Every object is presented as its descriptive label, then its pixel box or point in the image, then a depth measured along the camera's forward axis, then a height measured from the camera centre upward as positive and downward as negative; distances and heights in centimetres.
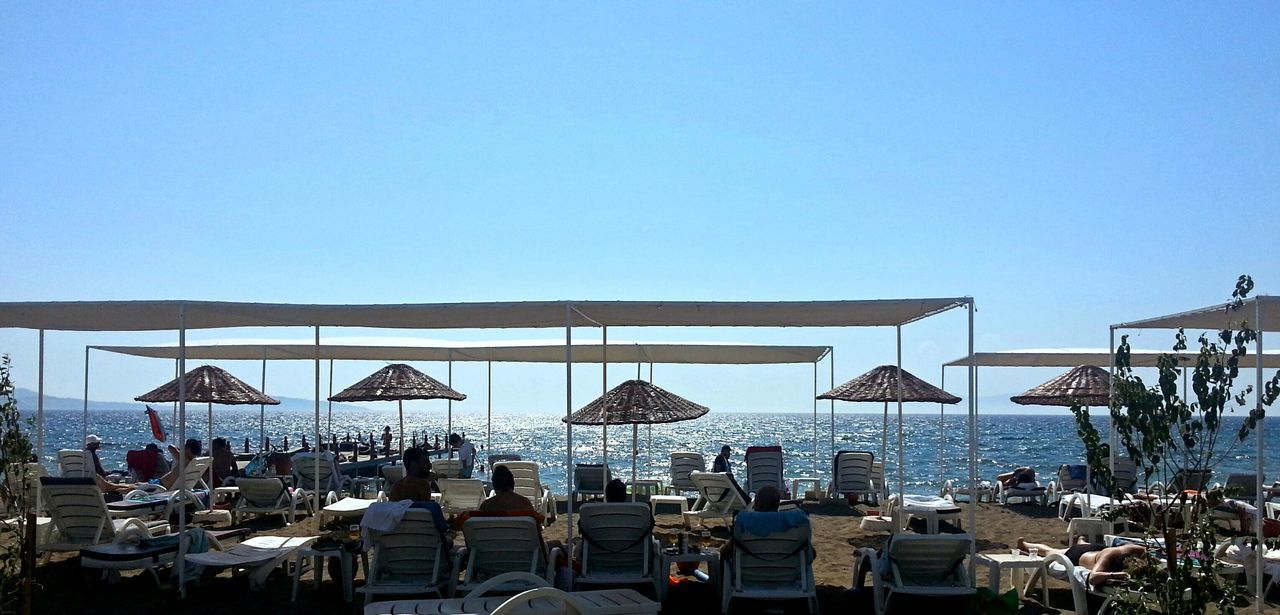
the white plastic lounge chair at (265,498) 1015 -119
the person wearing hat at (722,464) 1199 -102
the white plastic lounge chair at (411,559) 631 -111
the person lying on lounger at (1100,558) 616 -117
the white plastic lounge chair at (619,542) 655 -104
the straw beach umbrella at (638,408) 1034 -33
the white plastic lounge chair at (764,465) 1155 -99
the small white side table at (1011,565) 649 -118
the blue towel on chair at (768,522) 615 -86
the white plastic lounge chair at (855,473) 1226 -115
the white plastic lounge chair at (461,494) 995 -113
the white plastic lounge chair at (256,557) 675 -117
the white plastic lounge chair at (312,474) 1175 -113
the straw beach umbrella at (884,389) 1220 -17
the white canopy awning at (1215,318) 628 +38
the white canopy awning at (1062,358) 1181 +18
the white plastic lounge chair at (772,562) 615 -110
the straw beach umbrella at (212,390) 1264 -18
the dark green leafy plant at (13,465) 349 -30
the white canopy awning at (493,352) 1131 +26
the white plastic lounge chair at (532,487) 1087 -116
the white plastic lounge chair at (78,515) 735 -97
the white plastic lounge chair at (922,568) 607 -114
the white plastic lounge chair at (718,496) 977 -114
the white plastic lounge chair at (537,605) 442 -102
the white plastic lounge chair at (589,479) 1159 -115
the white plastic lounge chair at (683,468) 1197 -106
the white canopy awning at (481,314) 693 +43
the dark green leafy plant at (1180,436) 359 -22
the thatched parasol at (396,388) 1260 -15
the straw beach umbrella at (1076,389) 1379 -20
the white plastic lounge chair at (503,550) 632 -105
